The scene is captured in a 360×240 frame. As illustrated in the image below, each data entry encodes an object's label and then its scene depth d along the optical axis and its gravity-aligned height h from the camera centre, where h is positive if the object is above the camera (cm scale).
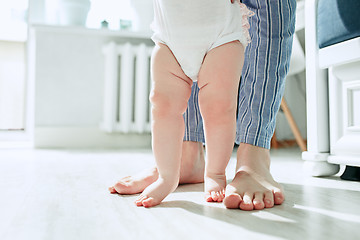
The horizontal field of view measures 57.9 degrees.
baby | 64 +10
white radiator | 209 +28
